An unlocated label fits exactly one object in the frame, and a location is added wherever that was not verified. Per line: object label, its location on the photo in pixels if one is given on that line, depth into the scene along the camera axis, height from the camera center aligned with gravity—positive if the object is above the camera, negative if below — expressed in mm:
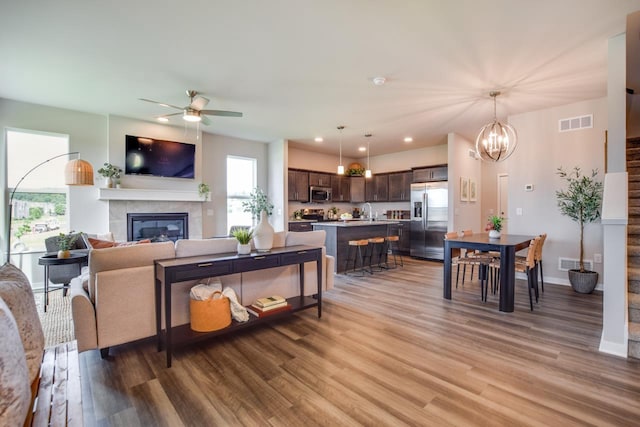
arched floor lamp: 4008 +505
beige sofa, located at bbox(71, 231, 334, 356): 2344 -710
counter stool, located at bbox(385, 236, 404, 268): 7895 -1023
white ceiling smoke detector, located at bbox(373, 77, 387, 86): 3739 +1643
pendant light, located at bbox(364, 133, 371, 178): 6681 +1688
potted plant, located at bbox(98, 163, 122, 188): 5230 +672
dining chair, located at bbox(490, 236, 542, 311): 3578 -725
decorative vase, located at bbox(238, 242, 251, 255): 2932 -393
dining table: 3521 -533
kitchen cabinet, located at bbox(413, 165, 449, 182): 7059 +862
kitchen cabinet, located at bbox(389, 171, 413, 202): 8256 +643
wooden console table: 2371 -536
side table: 3623 -620
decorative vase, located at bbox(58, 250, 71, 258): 3703 -550
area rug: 2923 -1247
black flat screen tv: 5559 +1034
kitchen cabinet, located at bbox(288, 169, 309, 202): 7801 +636
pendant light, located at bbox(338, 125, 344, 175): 6212 +852
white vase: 3119 -284
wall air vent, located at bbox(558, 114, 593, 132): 4570 +1339
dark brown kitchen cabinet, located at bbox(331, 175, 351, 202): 8875 +630
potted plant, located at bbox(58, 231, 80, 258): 3721 -450
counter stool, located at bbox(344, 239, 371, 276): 5836 -970
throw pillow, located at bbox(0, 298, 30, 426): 930 -556
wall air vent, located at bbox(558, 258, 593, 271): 4551 -887
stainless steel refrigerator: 6949 -229
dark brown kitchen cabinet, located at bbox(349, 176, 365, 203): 9273 +651
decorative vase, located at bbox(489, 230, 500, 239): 4280 -378
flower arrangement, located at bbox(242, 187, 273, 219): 7355 +133
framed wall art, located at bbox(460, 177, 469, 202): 6912 +453
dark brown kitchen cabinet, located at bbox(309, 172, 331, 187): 8289 +848
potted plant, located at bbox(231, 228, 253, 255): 2939 -327
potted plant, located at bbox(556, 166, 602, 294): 4242 +53
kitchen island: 5691 -542
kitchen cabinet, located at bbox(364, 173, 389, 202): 8734 +624
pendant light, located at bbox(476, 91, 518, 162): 4152 +940
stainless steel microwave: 8250 +424
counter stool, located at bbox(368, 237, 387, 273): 6258 -988
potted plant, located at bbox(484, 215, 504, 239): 4301 -281
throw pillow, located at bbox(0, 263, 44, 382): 1323 -484
